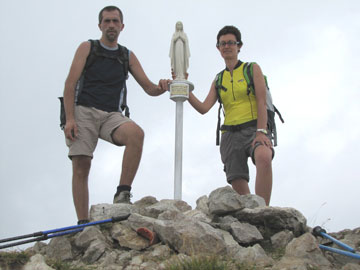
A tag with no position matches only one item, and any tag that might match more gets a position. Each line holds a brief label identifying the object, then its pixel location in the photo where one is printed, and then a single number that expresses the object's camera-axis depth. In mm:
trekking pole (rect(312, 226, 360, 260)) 6504
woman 8127
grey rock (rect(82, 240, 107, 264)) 6770
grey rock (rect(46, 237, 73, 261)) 6961
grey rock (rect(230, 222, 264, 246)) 7121
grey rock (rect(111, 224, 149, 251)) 6900
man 7742
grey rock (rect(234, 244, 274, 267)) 6170
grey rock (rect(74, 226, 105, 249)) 7031
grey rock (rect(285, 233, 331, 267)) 6447
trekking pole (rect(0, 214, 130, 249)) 6965
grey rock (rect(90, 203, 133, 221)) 7816
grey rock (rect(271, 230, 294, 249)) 7207
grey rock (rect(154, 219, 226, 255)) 6367
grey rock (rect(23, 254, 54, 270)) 6082
